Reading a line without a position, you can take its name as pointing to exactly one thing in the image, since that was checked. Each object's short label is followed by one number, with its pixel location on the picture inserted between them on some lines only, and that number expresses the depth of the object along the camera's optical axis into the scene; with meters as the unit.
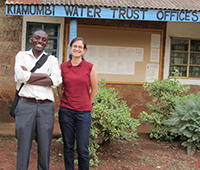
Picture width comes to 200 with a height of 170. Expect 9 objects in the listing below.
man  2.85
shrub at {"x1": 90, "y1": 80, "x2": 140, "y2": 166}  3.89
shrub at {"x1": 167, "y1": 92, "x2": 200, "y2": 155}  4.51
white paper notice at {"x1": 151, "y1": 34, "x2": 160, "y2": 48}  6.85
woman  3.06
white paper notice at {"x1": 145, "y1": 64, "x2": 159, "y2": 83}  6.87
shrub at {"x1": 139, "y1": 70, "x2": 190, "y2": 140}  5.10
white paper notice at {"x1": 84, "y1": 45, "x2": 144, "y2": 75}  6.69
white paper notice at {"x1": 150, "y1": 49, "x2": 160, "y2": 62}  6.86
